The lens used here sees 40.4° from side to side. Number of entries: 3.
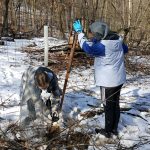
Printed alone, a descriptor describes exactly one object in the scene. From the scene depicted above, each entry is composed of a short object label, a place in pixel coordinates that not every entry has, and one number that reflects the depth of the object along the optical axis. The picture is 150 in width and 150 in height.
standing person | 3.01
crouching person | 3.11
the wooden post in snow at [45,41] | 5.43
